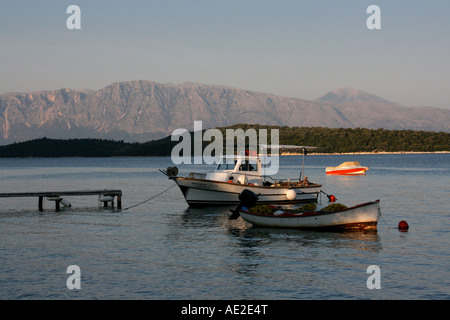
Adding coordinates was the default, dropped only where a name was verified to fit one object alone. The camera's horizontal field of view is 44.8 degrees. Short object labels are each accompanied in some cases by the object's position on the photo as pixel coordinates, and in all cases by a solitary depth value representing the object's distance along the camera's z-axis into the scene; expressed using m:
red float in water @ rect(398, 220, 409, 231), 32.16
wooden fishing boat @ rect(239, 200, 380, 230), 30.28
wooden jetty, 43.28
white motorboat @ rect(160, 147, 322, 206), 42.69
